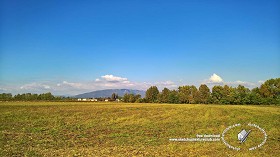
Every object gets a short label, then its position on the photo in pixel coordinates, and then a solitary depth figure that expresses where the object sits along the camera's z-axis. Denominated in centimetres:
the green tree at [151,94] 15000
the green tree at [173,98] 13725
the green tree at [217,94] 12070
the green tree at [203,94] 12809
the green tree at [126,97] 16152
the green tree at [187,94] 13338
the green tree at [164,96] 14188
